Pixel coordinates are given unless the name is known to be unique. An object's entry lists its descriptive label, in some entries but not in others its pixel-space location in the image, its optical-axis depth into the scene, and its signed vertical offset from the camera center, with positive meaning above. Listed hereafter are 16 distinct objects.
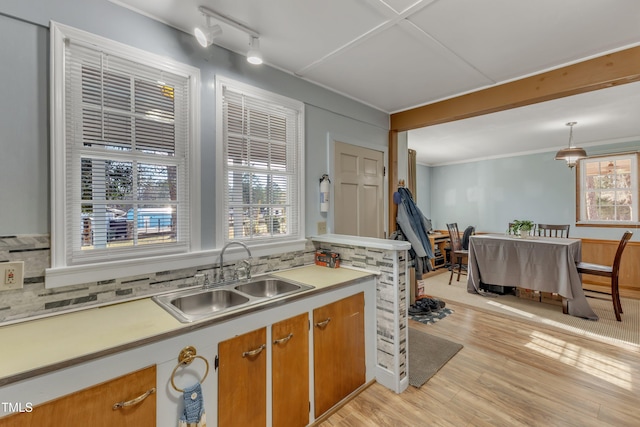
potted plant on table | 4.22 -0.24
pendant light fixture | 3.76 +0.76
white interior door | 2.88 +0.23
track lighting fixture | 1.67 +1.16
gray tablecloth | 3.55 -0.74
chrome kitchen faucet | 1.98 -0.36
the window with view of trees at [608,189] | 4.77 +0.38
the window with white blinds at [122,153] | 1.52 +0.35
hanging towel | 1.21 -0.84
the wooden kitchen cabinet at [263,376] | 1.38 -0.87
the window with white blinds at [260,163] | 2.11 +0.40
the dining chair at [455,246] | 5.02 -0.64
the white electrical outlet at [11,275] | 1.30 -0.29
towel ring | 1.23 -0.63
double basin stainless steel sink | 1.63 -0.52
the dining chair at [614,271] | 3.38 -0.73
